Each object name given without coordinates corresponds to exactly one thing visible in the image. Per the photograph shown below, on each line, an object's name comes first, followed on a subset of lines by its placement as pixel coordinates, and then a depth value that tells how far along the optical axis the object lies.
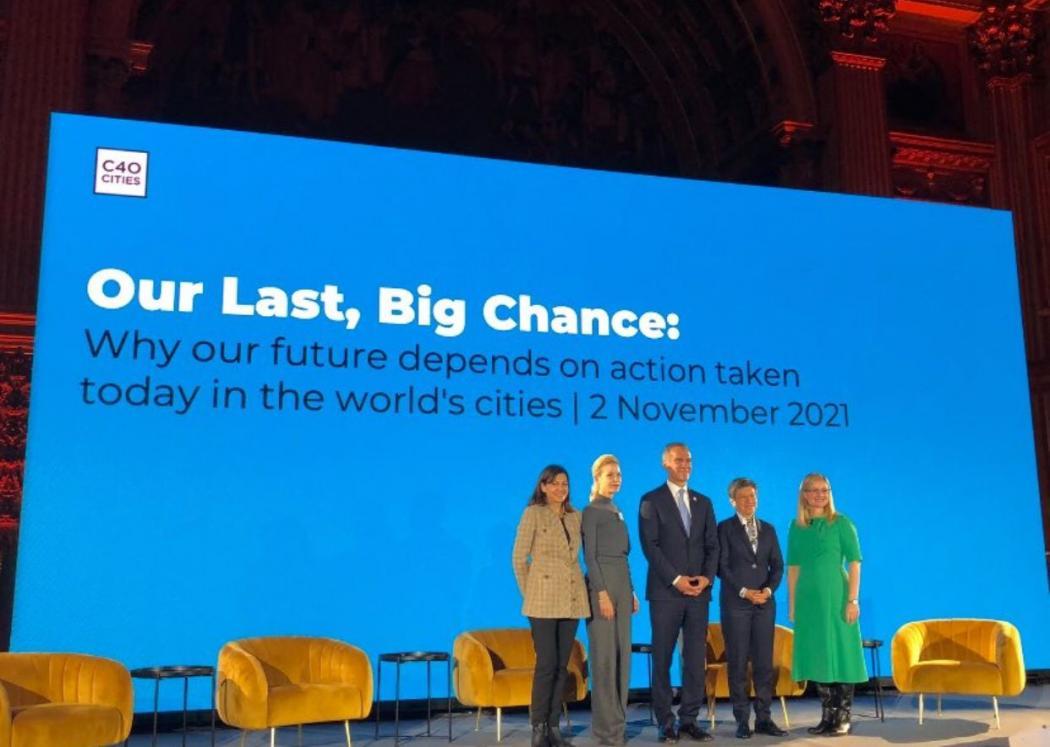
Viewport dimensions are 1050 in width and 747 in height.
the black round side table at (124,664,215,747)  5.37
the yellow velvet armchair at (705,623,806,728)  6.35
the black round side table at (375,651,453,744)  6.01
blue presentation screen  6.32
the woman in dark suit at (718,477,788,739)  5.87
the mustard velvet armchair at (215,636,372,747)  5.32
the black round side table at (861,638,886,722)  6.57
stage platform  5.74
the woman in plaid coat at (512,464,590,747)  5.38
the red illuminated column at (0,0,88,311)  8.97
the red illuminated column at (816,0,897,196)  11.51
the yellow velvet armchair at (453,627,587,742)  5.89
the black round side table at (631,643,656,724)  6.51
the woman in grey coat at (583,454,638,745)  5.51
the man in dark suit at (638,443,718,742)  5.69
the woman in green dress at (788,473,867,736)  5.85
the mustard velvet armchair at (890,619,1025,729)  6.21
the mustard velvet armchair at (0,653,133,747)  4.90
